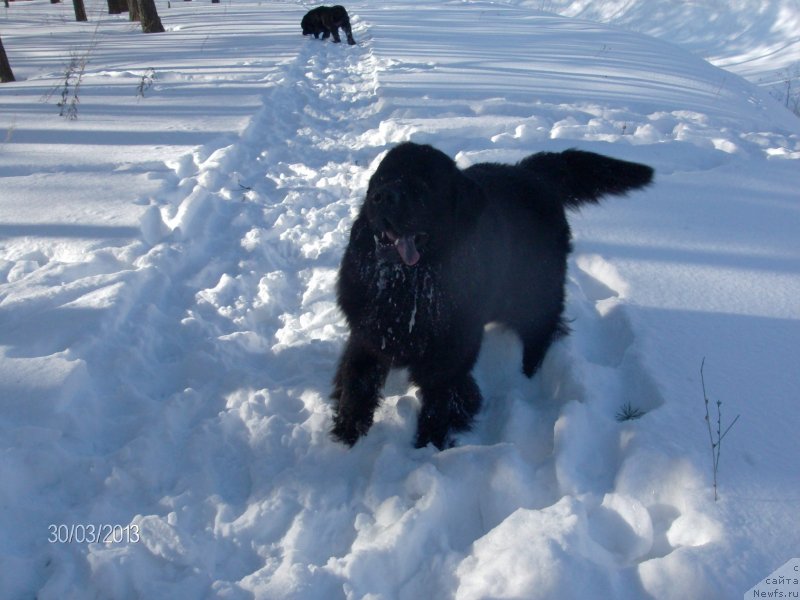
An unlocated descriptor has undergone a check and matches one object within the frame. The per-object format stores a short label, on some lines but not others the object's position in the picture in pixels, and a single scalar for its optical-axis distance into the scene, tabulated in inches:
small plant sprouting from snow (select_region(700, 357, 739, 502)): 74.9
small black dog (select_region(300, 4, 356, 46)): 491.2
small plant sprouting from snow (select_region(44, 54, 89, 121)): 239.3
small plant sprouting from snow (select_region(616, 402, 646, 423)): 91.9
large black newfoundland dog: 82.8
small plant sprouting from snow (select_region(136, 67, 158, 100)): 278.1
